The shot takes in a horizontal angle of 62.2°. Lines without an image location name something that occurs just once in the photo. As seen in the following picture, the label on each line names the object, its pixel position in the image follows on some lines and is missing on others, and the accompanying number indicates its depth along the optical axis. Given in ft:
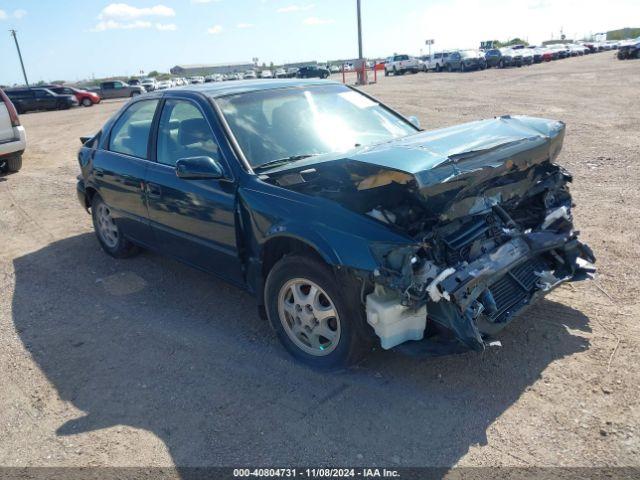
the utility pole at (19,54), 227.81
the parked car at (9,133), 35.53
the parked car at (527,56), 140.67
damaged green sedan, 9.73
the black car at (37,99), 105.81
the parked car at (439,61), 147.89
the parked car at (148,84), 149.06
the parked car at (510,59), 138.72
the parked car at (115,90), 138.21
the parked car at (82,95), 116.16
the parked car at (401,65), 156.66
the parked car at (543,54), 151.84
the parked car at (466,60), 138.92
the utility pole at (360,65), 110.52
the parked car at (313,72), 138.21
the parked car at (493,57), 139.69
